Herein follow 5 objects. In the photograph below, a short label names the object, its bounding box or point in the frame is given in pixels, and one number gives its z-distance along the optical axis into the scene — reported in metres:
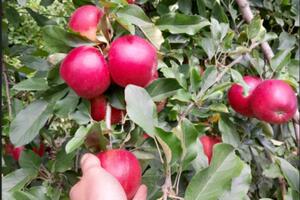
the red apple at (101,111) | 0.79
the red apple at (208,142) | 1.01
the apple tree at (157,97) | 0.74
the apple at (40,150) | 1.30
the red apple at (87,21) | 0.77
